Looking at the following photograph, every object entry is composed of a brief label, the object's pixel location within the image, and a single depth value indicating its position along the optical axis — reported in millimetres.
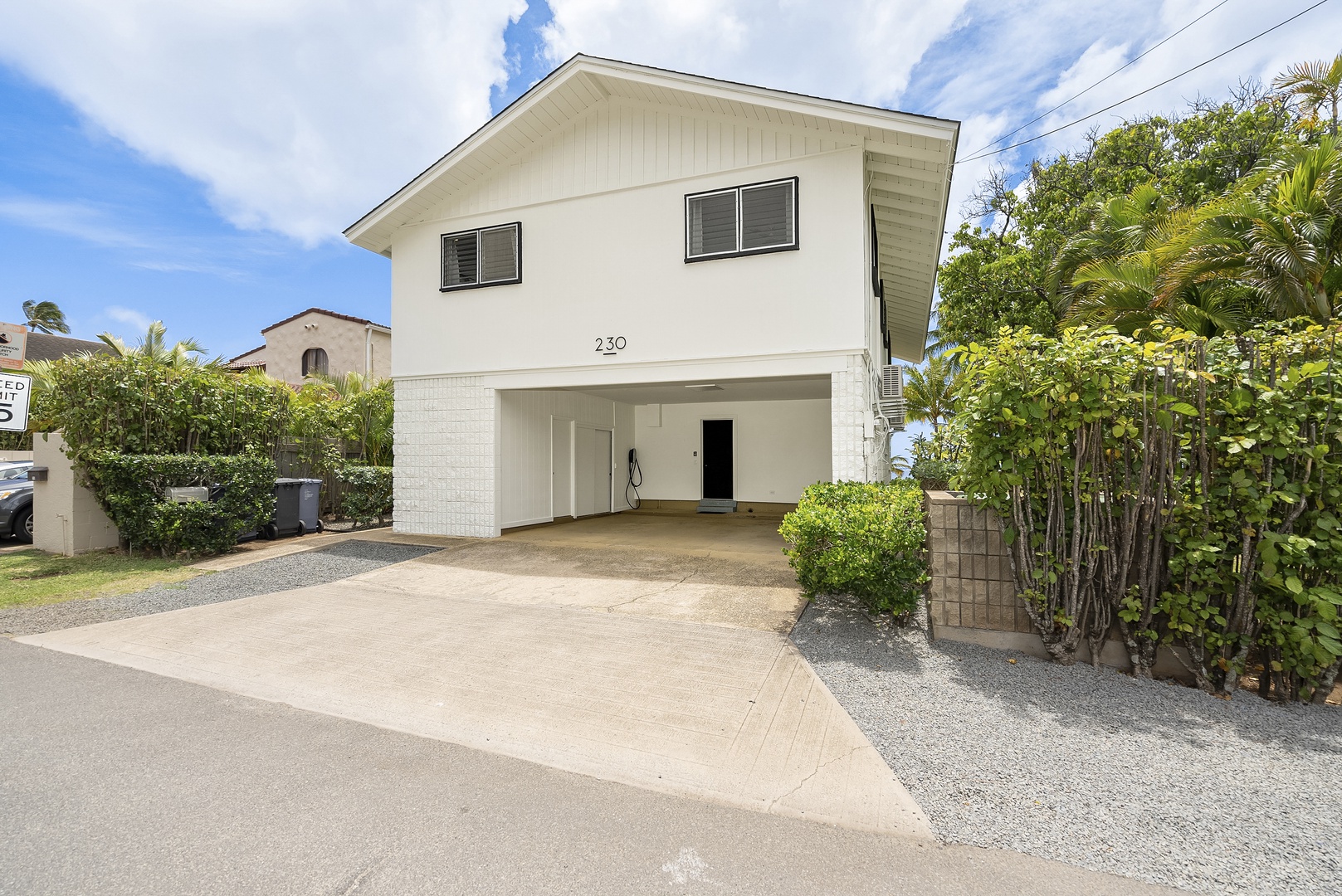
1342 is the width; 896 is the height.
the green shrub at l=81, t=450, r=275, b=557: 7992
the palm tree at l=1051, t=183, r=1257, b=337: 7707
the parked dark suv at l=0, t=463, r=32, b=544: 10102
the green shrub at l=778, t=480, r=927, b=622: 4750
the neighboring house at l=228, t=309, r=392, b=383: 23812
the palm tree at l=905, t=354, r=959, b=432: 16594
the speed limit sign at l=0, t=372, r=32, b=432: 8352
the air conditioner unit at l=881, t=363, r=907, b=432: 10719
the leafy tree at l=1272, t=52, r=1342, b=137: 10258
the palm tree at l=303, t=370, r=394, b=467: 12820
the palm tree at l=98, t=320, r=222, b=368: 12336
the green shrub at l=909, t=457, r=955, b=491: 9602
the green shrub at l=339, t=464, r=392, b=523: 11062
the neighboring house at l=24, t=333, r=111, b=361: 25375
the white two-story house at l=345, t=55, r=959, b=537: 8008
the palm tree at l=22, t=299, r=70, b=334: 37906
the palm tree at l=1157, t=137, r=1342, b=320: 6250
